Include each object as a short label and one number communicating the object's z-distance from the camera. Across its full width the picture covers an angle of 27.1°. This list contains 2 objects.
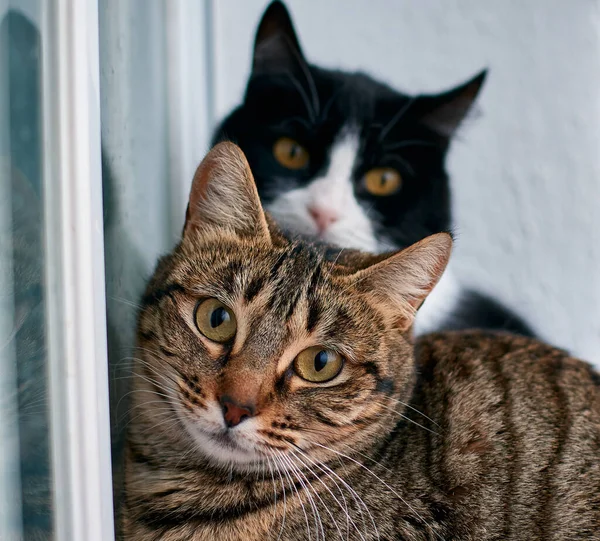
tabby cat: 0.42
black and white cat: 0.53
